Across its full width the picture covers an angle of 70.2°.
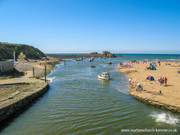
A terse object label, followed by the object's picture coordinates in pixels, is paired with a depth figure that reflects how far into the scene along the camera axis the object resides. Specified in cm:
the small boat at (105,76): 3171
